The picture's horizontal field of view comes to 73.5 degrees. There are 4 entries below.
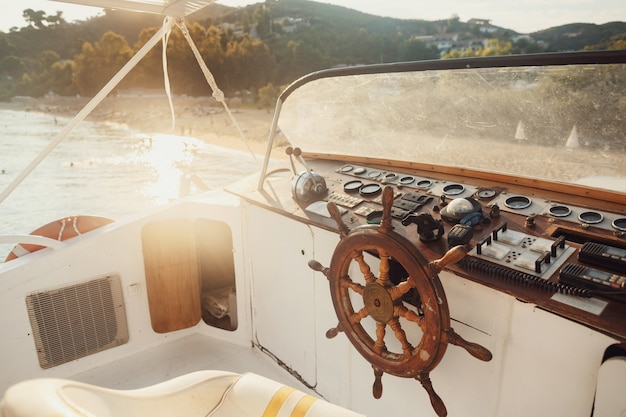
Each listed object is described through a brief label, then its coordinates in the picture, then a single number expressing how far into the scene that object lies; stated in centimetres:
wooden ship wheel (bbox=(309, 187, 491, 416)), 117
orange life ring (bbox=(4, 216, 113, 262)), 222
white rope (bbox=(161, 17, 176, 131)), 241
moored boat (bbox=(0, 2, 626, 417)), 110
